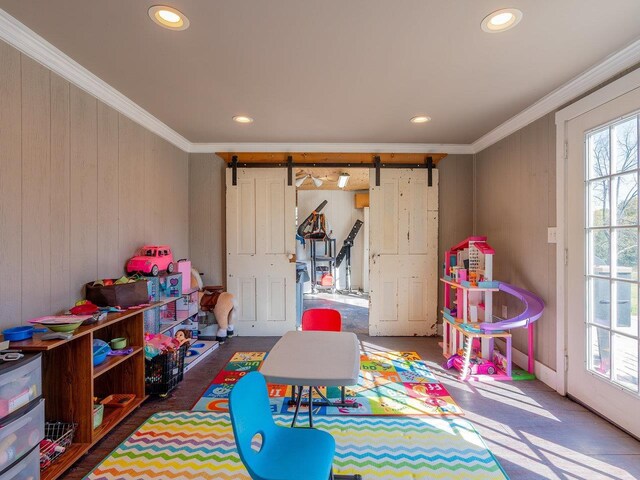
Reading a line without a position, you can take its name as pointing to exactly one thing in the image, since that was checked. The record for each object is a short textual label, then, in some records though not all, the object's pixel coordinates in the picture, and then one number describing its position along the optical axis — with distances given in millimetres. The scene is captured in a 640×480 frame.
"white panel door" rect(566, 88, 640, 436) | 2201
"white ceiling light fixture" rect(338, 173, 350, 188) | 6152
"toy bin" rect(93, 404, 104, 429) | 2136
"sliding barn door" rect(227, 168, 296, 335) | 4441
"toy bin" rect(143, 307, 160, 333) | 2873
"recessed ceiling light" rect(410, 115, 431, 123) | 3385
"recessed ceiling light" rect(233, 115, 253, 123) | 3369
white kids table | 1542
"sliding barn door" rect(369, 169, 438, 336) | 4438
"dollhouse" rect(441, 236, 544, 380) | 3076
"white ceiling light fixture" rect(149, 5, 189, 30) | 1770
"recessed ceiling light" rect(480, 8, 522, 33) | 1794
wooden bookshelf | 1904
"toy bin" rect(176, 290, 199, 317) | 3627
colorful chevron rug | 1875
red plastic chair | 2643
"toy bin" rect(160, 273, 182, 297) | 3160
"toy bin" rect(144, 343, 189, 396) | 2703
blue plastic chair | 1231
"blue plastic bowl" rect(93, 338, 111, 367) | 2188
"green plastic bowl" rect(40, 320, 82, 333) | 1820
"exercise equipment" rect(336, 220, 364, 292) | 7871
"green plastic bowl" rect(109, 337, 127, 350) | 2445
